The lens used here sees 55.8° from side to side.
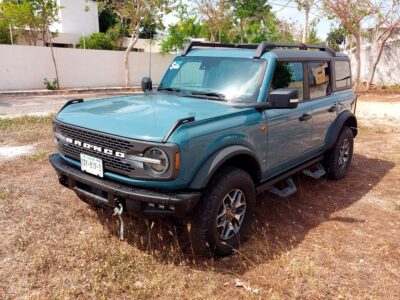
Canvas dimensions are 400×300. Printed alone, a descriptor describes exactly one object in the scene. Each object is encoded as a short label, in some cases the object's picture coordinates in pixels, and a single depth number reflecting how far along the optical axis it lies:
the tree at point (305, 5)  19.09
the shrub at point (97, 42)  24.70
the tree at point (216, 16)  22.62
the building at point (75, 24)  26.17
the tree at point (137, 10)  20.27
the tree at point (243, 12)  25.55
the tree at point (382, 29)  17.53
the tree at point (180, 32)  24.02
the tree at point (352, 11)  17.42
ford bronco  2.91
